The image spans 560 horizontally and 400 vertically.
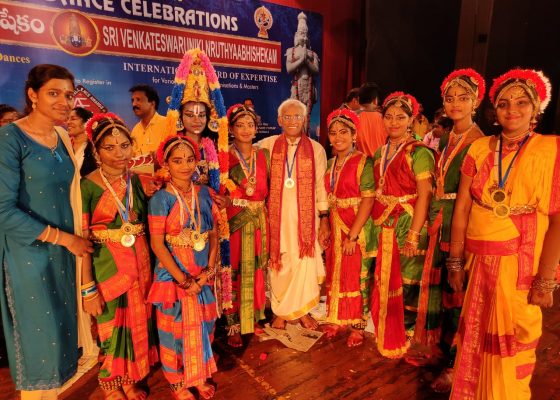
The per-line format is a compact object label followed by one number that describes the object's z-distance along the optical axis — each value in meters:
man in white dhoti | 3.29
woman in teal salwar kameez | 1.98
